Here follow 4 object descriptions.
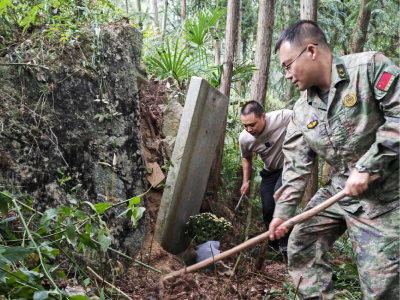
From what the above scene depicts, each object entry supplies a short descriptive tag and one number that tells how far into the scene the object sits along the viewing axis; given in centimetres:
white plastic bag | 383
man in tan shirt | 417
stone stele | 389
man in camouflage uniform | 212
